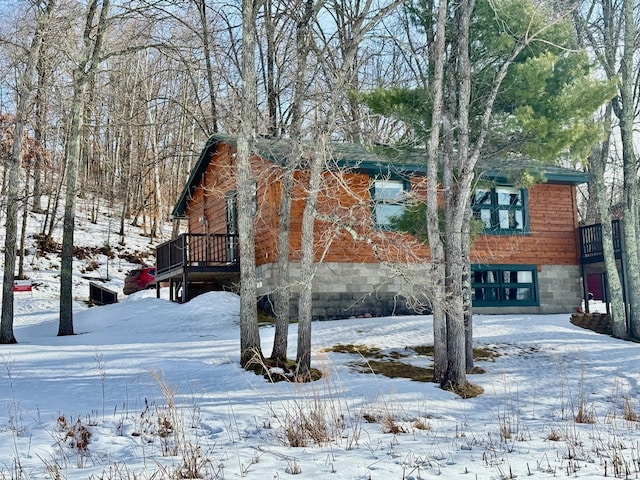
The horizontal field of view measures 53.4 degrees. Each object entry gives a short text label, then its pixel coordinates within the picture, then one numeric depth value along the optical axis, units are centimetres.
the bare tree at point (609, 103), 1577
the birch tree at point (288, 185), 1164
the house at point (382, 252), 1808
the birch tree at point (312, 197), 1087
